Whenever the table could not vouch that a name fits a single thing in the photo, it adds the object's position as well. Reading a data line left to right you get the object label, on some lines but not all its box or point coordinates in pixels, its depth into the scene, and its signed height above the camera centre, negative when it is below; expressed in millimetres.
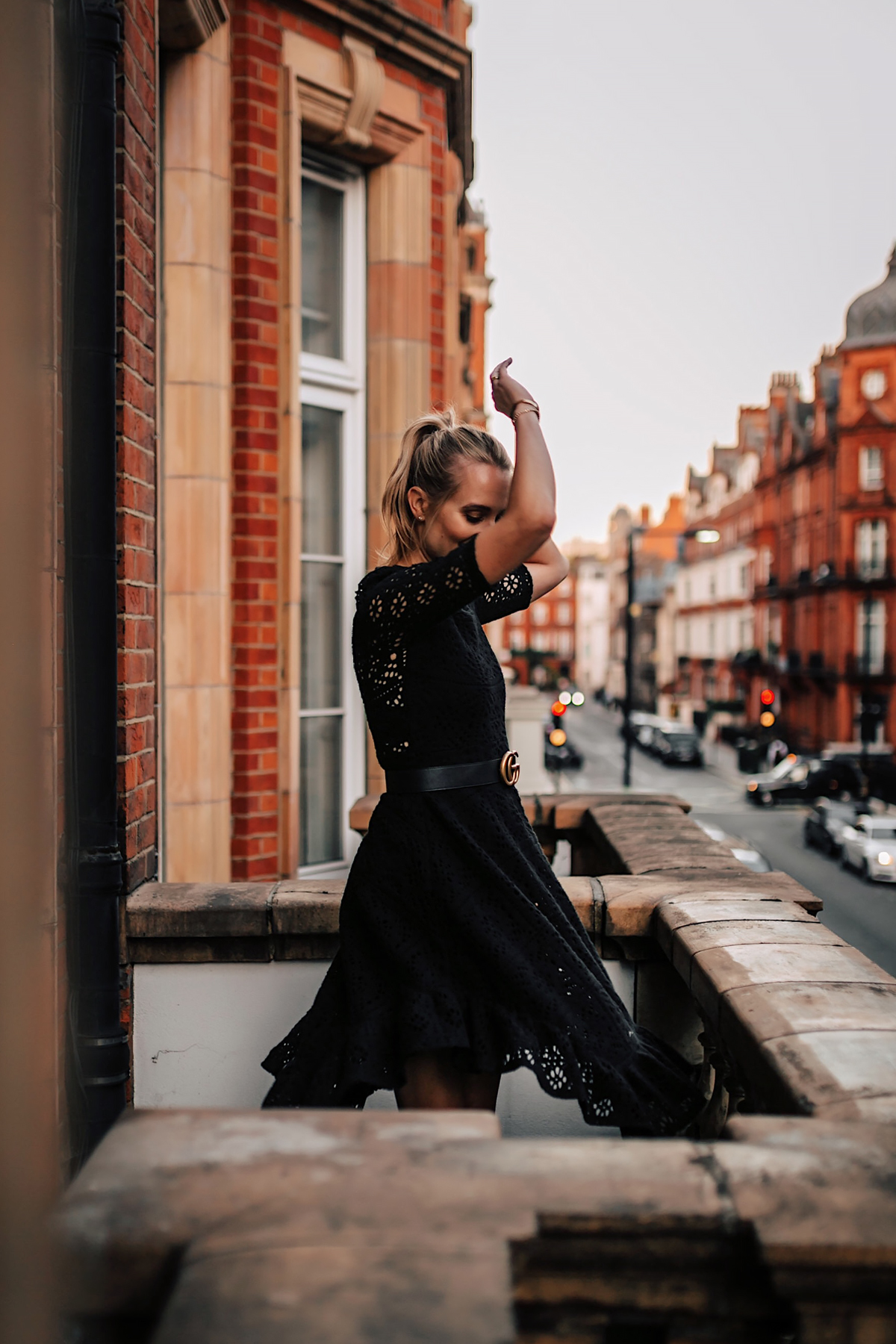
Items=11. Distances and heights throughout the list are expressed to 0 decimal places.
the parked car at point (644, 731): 52875 -4325
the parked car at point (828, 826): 20125 -3439
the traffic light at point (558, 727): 21969 -1697
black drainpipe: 2533 +138
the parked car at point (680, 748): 45062 -4198
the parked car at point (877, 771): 33312 -3911
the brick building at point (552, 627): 123125 +2080
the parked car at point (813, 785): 33125 -4187
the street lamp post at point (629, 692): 23783 -1072
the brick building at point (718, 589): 55594 +3217
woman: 1980 -462
